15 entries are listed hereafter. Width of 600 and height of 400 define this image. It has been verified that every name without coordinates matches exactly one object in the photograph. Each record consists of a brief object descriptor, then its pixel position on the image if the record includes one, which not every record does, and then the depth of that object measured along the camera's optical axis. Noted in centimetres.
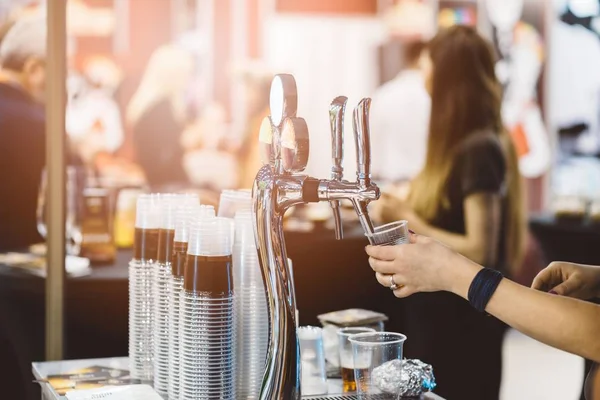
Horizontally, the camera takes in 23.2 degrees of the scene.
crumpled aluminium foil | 215
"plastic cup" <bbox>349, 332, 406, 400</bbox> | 217
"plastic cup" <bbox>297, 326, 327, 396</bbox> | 238
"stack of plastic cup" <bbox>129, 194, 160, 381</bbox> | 245
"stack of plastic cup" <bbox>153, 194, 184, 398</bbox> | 235
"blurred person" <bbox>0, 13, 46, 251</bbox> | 366
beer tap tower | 212
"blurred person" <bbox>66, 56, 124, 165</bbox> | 705
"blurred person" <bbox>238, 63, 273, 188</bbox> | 739
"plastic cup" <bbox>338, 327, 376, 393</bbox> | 237
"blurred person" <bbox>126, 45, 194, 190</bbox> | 722
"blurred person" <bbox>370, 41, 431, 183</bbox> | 754
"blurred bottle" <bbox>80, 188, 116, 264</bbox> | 344
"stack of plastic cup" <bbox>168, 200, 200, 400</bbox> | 229
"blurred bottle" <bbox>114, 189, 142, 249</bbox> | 364
